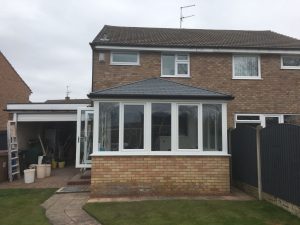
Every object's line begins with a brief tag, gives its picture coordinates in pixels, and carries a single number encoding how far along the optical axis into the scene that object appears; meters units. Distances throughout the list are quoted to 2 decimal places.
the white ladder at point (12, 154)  9.61
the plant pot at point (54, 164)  12.51
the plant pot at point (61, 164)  12.74
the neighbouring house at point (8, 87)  16.36
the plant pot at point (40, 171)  9.80
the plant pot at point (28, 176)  8.96
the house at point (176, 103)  6.84
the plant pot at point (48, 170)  10.09
